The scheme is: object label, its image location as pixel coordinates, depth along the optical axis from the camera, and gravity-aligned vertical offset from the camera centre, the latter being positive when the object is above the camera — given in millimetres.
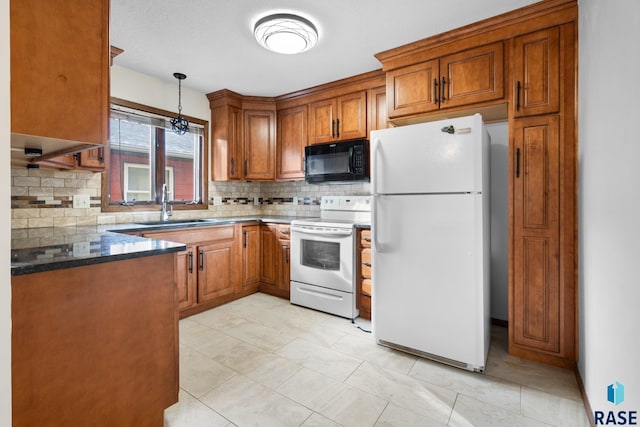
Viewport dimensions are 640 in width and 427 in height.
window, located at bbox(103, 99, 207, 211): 2979 +542
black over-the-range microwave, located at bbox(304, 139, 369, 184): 3123 +515
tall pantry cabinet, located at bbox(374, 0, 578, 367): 1982 +408
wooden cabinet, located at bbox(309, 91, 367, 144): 3199 +1006
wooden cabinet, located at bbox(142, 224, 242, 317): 2902 -558
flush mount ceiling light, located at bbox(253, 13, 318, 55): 2119 +1288
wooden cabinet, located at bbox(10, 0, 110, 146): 954 +472
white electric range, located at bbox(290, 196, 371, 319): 2865 -470
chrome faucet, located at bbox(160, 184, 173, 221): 3209 +42
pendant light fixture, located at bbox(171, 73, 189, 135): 3223 +918
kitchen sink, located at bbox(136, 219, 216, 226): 3030 -109
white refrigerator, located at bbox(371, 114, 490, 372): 1958 -199
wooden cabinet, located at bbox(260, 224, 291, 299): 3438 -559
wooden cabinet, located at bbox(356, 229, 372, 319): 2770 -572
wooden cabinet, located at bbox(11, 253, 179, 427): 1062 -530
